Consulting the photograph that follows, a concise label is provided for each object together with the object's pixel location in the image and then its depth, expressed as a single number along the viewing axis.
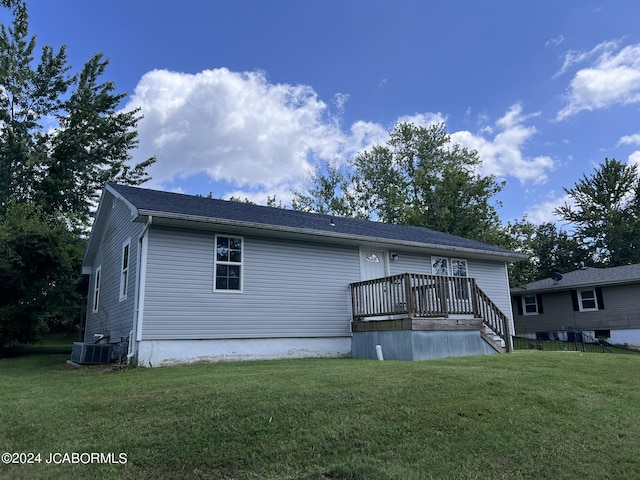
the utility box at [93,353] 9.79
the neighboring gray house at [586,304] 18.95
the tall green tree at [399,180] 29.73
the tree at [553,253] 34.41
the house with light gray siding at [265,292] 9.20
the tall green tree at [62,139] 21.20
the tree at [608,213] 32.56
